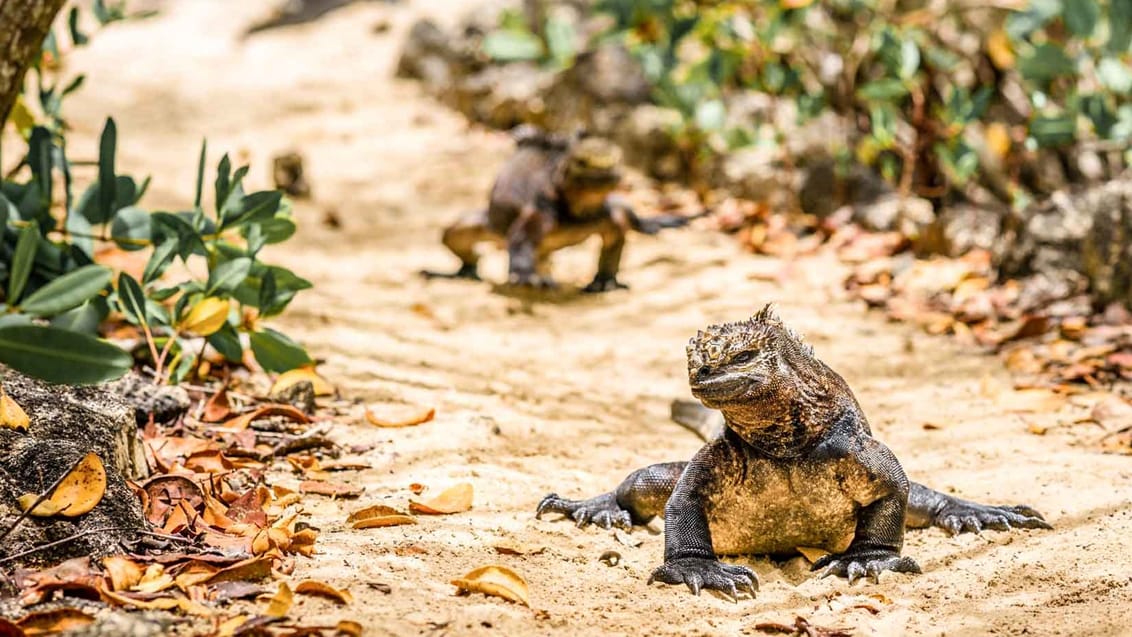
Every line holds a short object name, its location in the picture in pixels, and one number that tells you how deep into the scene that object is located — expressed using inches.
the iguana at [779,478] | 235.3
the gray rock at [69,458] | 211.3
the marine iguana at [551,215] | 551.2
